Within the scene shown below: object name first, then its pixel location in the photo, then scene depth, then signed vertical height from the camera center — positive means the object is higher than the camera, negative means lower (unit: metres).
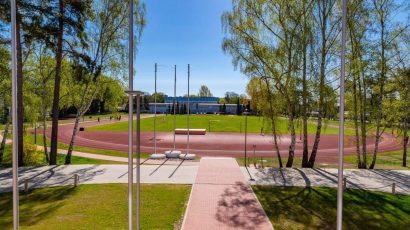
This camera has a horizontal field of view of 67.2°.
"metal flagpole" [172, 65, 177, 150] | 26.21 +2.71
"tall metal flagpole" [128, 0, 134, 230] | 6.17 -0.33
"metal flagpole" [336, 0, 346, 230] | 6.02 -0.66
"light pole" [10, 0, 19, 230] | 5.82 -0.09
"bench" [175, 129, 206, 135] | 44.99 -3.49
